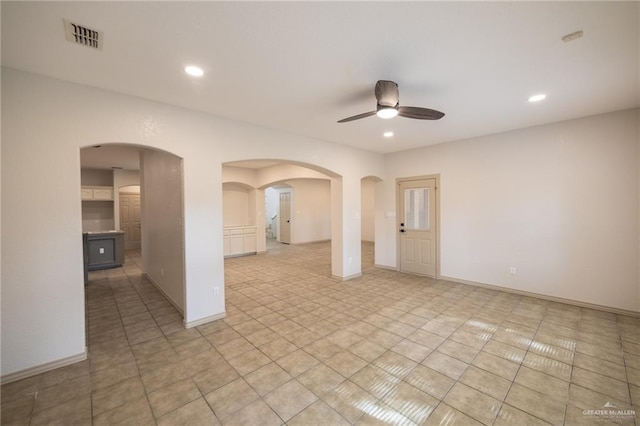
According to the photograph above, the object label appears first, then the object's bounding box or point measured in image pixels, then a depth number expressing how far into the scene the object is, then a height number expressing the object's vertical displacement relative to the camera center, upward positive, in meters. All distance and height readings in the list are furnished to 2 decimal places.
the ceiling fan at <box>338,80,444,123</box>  2.56 +1.06
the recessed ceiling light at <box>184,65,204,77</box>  2.45 +1.38
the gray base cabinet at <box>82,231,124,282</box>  6.43 -0.86
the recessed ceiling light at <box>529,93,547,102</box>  3.11 +1.34
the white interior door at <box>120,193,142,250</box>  9.32 -0.13
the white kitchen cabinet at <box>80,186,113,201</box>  8.20 +0.75
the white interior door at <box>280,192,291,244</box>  11.37 -0.22
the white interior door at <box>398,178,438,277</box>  5.72 -0.38
